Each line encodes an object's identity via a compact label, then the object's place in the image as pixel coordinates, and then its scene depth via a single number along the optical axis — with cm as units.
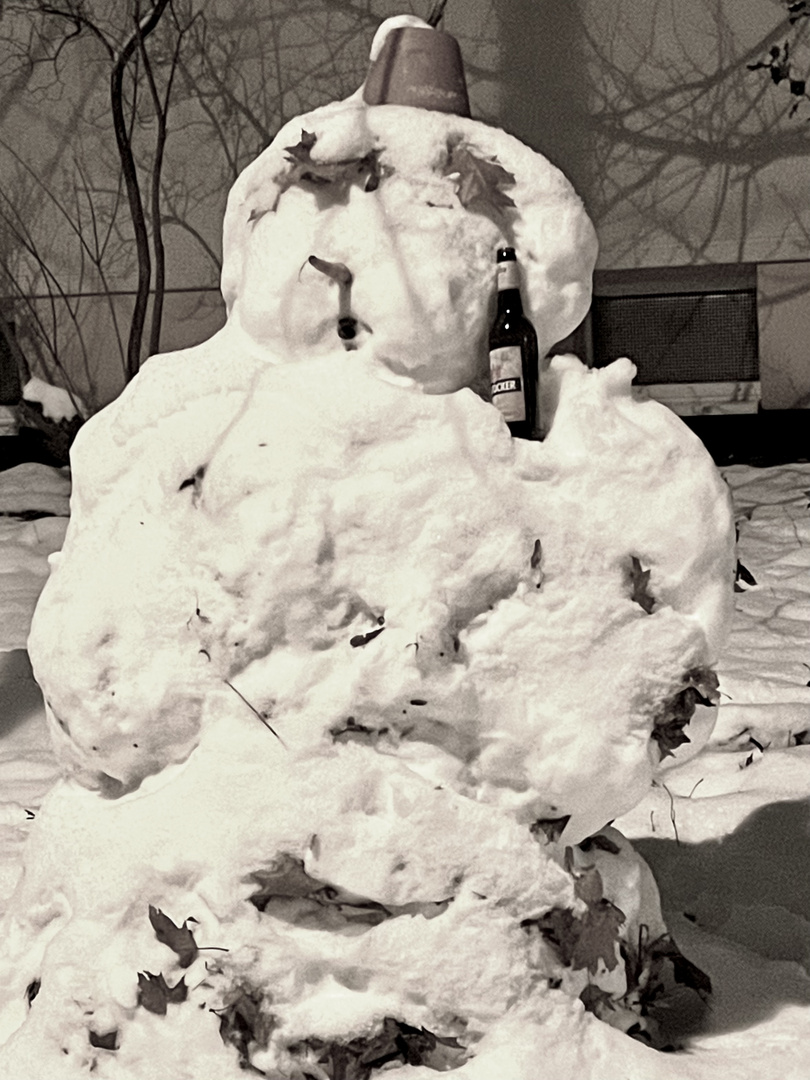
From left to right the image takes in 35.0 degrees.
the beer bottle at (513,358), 211
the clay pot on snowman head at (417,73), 225
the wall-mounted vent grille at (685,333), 723
